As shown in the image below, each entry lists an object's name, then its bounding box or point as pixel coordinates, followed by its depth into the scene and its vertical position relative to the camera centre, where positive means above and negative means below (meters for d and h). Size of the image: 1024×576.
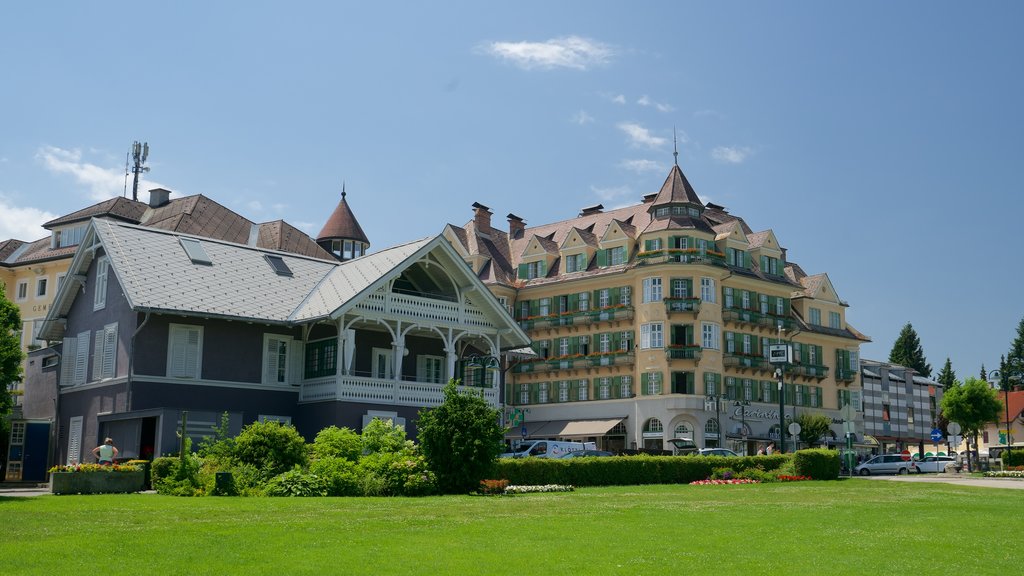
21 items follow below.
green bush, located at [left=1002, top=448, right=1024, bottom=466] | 55.16 -0.26
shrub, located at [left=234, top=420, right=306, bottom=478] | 28.44 -0.14
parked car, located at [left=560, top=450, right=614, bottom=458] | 44.56 -0.23
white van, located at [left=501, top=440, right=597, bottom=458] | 44.44 -0.09
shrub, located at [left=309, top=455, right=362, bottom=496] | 26.91 -0.82
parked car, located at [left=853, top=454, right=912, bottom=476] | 57.56 -0.76
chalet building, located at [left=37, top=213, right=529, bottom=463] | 36.41 +4.20
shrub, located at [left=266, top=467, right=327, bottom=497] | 26.33 -1.06
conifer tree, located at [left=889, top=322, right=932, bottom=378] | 130.62 +12.50
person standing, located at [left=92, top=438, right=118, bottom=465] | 29.62 -0.37
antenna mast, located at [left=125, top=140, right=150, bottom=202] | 85.01 +23.29
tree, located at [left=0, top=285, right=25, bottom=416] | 26.88 +2.17
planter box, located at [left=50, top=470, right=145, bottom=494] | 26.38 -1.09
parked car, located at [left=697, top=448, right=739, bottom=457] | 46.44 -0.11
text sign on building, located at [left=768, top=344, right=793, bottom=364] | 47.94 +4.39
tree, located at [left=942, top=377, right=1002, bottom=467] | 67.75 +3.18
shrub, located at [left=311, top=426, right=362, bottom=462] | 28.97 -0.03
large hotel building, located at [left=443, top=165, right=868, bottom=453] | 61.97 +7.79
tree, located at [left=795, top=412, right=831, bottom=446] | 66.62 +1.53
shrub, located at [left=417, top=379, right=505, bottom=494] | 27.70 +0.12
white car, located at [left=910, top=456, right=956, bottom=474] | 59.93 -0.71
